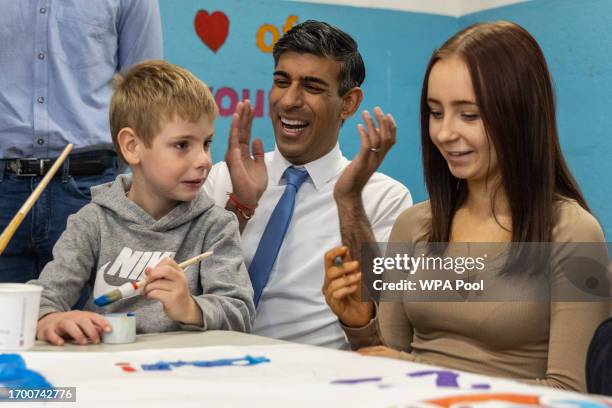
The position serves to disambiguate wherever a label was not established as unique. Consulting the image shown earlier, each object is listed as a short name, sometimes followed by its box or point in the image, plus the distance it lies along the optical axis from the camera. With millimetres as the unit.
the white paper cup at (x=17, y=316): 1104
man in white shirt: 1898
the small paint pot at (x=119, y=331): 1218
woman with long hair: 1380
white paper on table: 731
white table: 1144
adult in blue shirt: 1920
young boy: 1411
